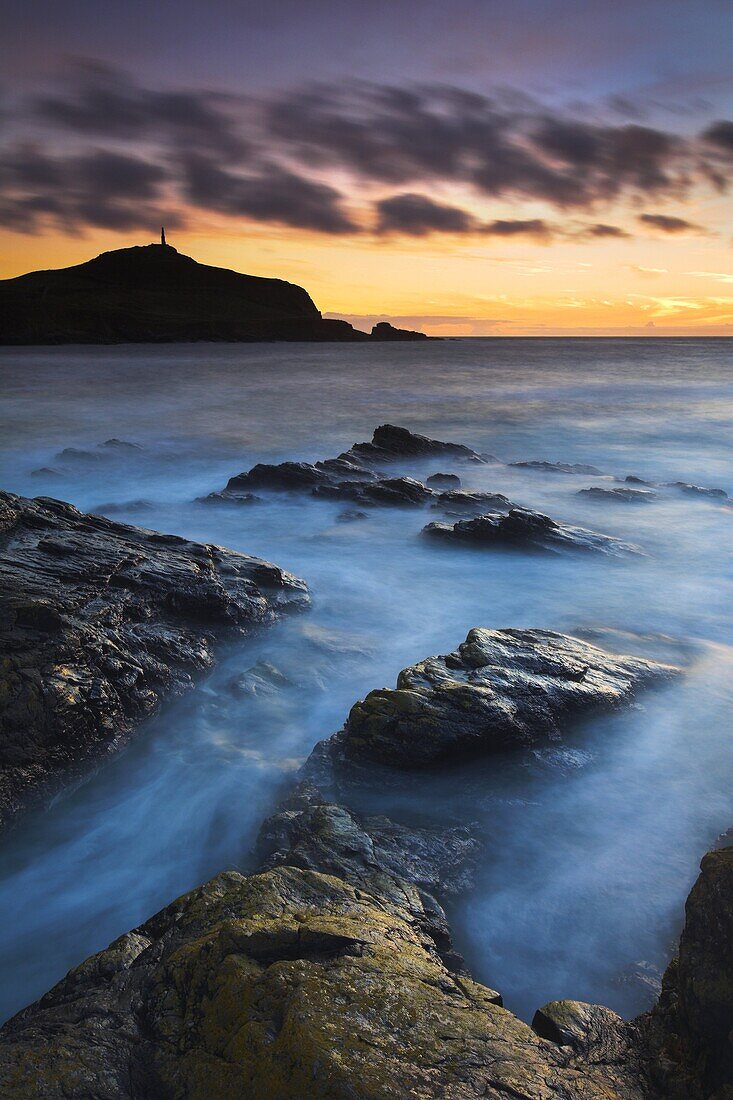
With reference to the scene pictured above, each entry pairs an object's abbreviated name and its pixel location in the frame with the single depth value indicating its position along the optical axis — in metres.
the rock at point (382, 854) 4.27
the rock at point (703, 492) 17.91
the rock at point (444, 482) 18.14
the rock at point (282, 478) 17.03
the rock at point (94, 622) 5.72
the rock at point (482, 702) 5.88
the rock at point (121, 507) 15.69
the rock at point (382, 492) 15.73
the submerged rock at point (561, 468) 21.33
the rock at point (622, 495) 17.28
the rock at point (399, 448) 20.66
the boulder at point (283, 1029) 2.51
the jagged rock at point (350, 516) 14.73
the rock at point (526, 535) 12.65
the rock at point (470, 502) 15.19
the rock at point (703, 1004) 2.86
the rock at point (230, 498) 16.17
